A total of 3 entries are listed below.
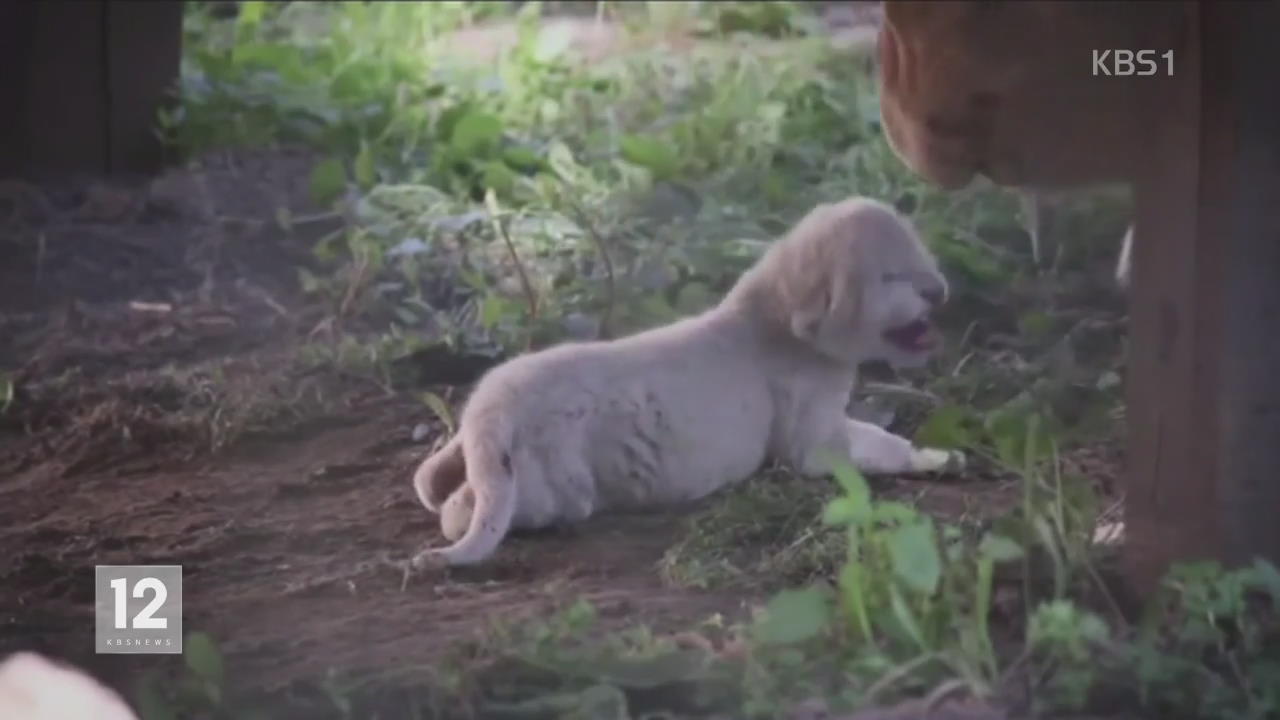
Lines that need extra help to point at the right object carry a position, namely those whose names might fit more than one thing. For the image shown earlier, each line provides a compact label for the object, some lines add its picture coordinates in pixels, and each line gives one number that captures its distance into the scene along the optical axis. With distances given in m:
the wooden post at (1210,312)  5.88
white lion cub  5.96
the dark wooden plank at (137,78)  6.40
